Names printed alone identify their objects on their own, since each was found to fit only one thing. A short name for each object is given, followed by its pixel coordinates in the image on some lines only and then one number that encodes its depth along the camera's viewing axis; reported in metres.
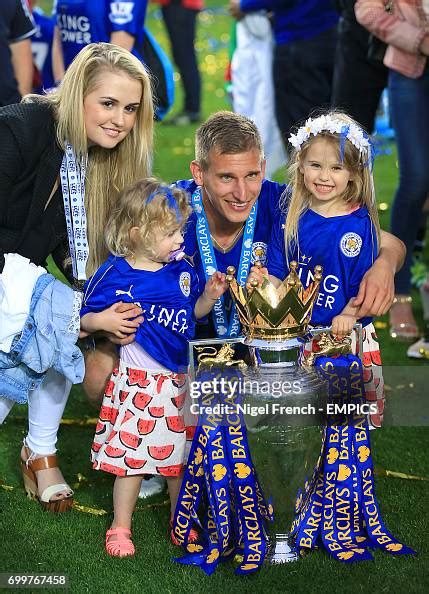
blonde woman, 8.16
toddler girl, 7.66
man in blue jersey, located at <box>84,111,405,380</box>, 8.08
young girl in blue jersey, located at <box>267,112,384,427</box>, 7.89
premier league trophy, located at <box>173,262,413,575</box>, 7.21
